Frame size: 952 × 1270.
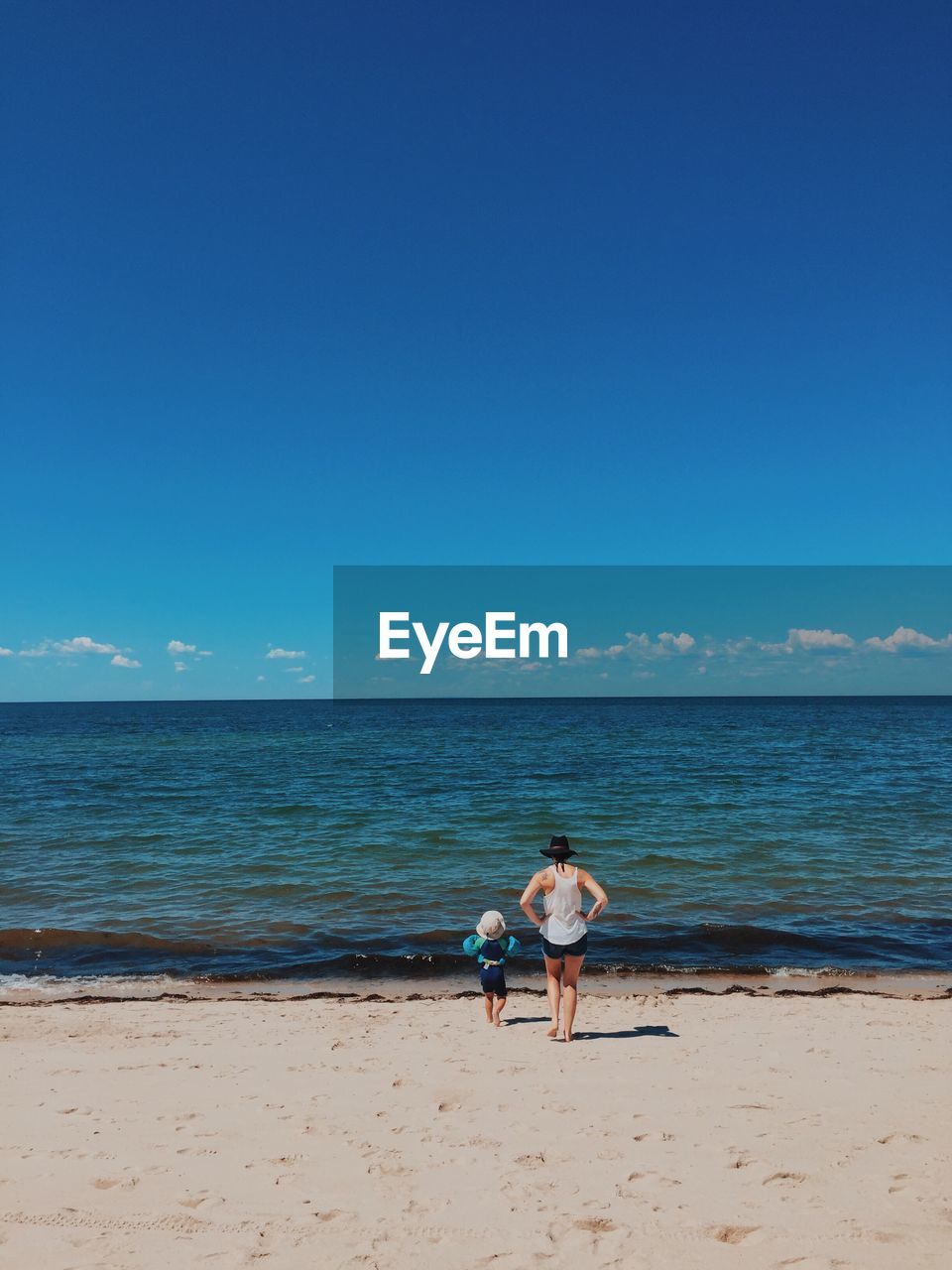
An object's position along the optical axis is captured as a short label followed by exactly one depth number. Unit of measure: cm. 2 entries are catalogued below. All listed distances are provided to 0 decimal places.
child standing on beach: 875
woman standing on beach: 819
